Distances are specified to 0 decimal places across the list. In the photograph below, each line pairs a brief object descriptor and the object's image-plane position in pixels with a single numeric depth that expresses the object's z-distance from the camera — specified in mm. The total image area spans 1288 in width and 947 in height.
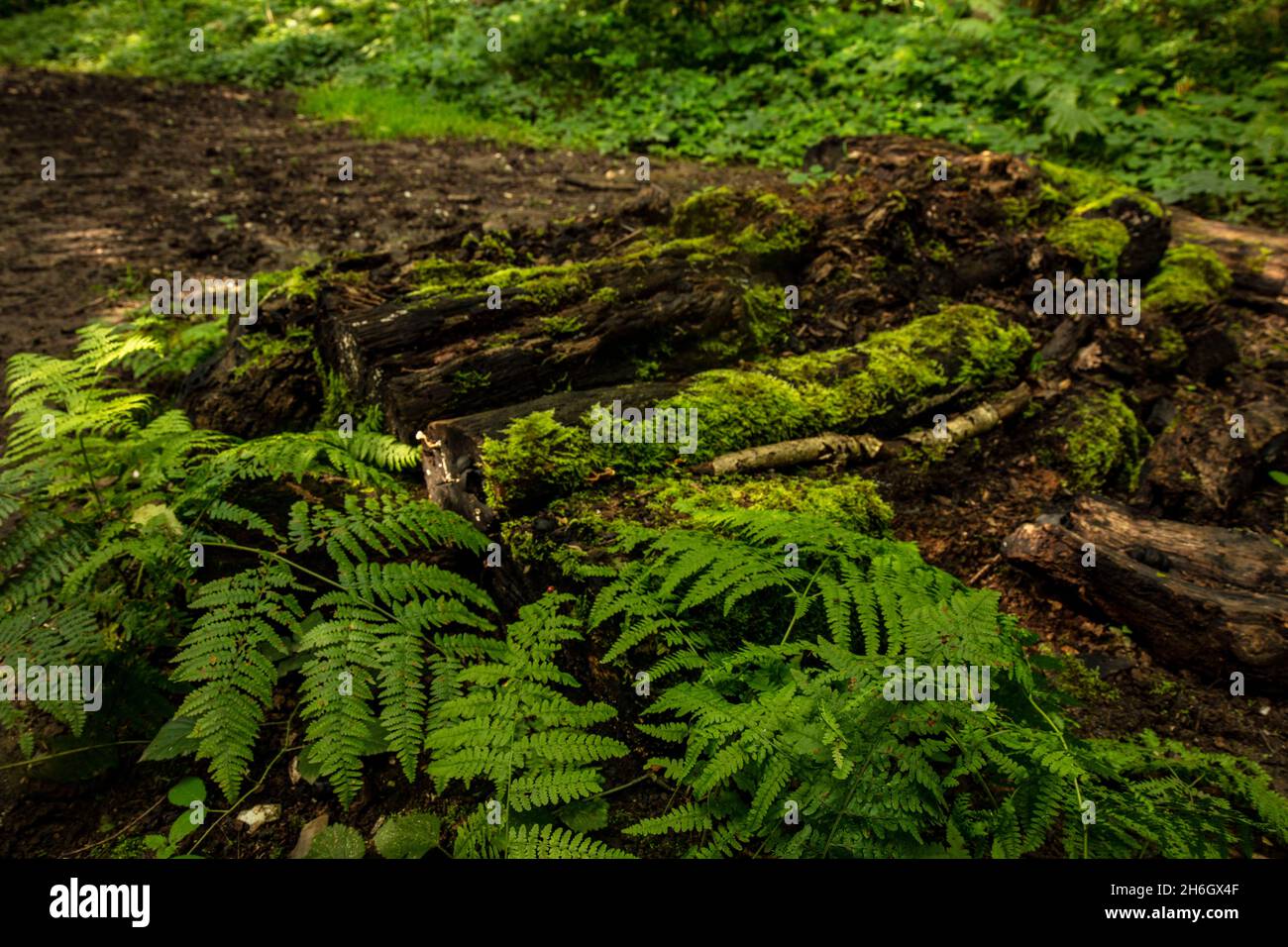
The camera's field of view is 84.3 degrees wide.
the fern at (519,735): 1828
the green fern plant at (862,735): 1728
